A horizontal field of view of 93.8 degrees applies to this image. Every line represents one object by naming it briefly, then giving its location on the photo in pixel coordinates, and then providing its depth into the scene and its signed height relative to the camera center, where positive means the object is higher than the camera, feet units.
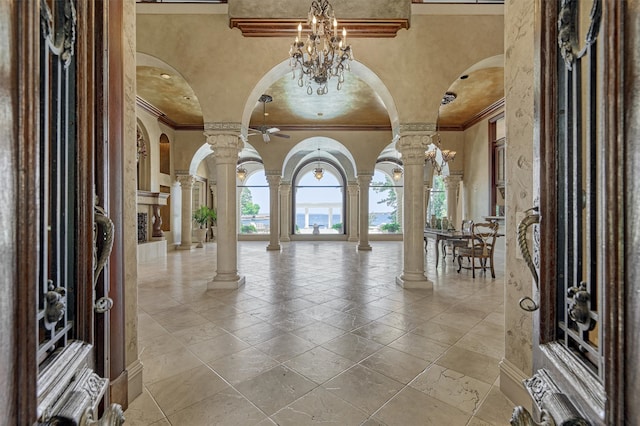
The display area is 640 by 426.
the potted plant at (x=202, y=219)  36.52 -0.79
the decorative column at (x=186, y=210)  31.40 +0.29
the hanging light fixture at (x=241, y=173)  42.79 +5.69
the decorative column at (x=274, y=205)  30.36 +0.73
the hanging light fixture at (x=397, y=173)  43.60 +5.61
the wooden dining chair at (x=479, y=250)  18.19 -2.43
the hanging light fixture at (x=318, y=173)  41.70 +5.47
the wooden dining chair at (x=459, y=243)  20.37 -2.20
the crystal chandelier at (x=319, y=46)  11.16 +6.60
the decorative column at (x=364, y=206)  31.24 +0.61
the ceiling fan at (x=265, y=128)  23.11 +7.03
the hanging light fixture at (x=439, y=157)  24.60 +4.89
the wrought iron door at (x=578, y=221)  1.77 -0.09
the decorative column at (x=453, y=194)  31.94 +1.89
